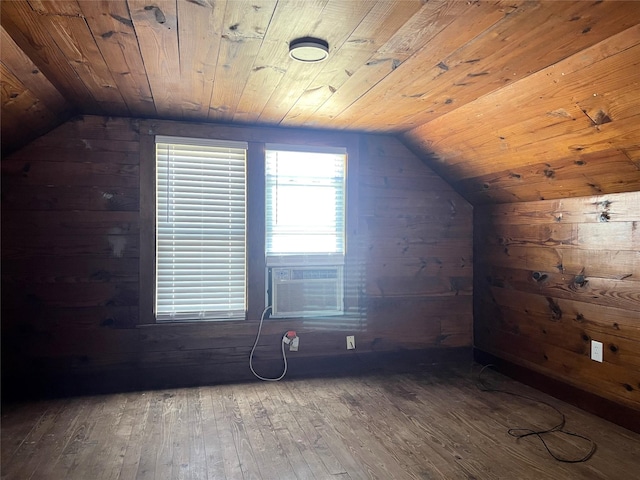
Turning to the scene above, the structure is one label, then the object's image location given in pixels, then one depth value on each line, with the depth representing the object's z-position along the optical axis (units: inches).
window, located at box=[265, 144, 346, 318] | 142.5
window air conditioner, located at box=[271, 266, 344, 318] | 141.9
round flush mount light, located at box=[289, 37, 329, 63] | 78.5
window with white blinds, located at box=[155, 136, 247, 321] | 133.9
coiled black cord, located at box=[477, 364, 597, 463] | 90.8
